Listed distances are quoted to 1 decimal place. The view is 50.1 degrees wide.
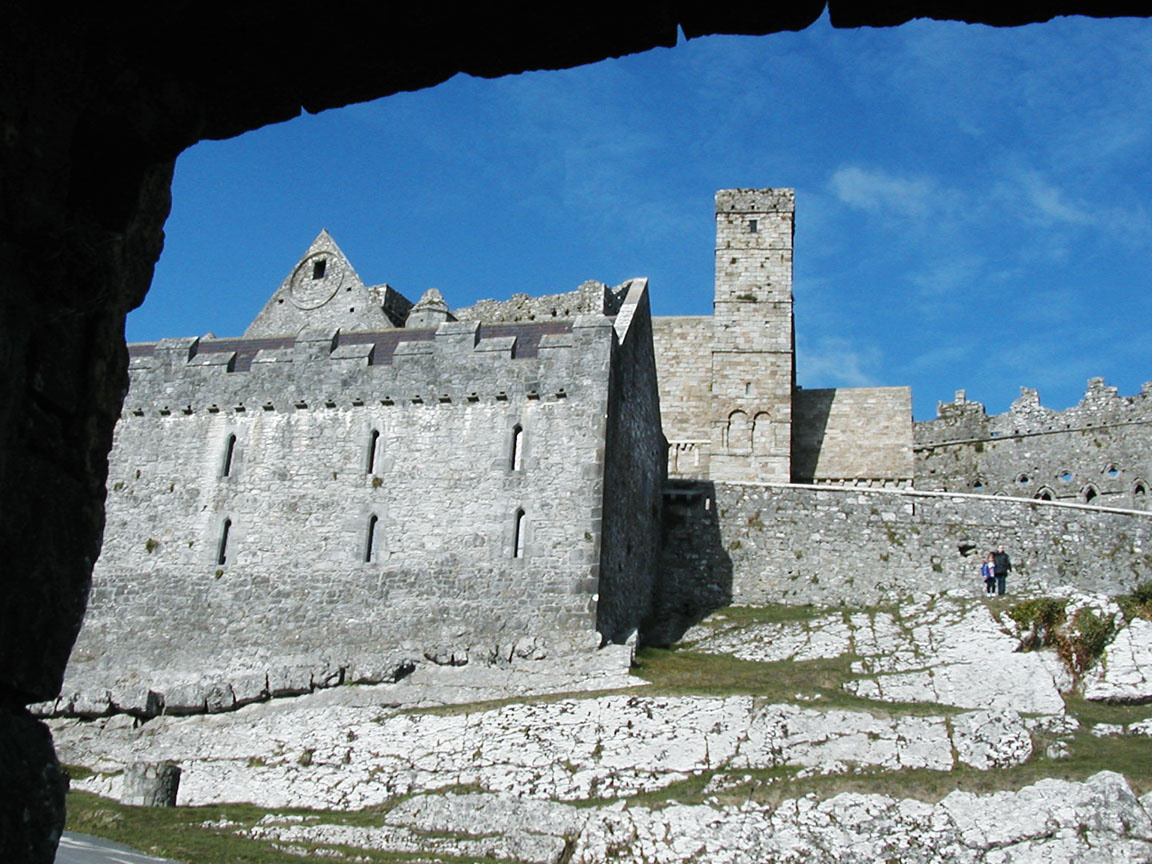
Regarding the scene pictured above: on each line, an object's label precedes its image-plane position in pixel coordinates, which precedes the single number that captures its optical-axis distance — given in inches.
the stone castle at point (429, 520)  916.0
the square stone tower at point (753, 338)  1646.2
